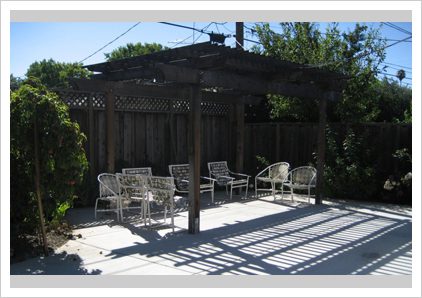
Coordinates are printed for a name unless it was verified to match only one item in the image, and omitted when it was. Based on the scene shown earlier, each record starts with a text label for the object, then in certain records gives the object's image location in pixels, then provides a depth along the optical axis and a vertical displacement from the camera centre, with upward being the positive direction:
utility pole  13.07 +3.52
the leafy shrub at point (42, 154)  4.83 -0.04
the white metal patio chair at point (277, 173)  9.31 -0.49
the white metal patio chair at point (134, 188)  6.66 -0.60
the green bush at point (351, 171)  9.27 -0.41
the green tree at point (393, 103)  17.70 +2.11
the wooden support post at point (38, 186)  4.85 -0.40
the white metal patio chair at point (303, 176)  9.20 -0.54
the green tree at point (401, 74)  30.63 +5.49
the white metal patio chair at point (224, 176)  9.42 -0.56
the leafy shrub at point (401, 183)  8.87 -0.62
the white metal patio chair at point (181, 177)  8.79 -0.54
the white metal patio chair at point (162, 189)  6.29 -0.56
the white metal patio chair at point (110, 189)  6.94 -0.64
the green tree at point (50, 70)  35.28 +6.62
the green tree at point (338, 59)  10.81 +2.36
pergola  6.12 +1.24
